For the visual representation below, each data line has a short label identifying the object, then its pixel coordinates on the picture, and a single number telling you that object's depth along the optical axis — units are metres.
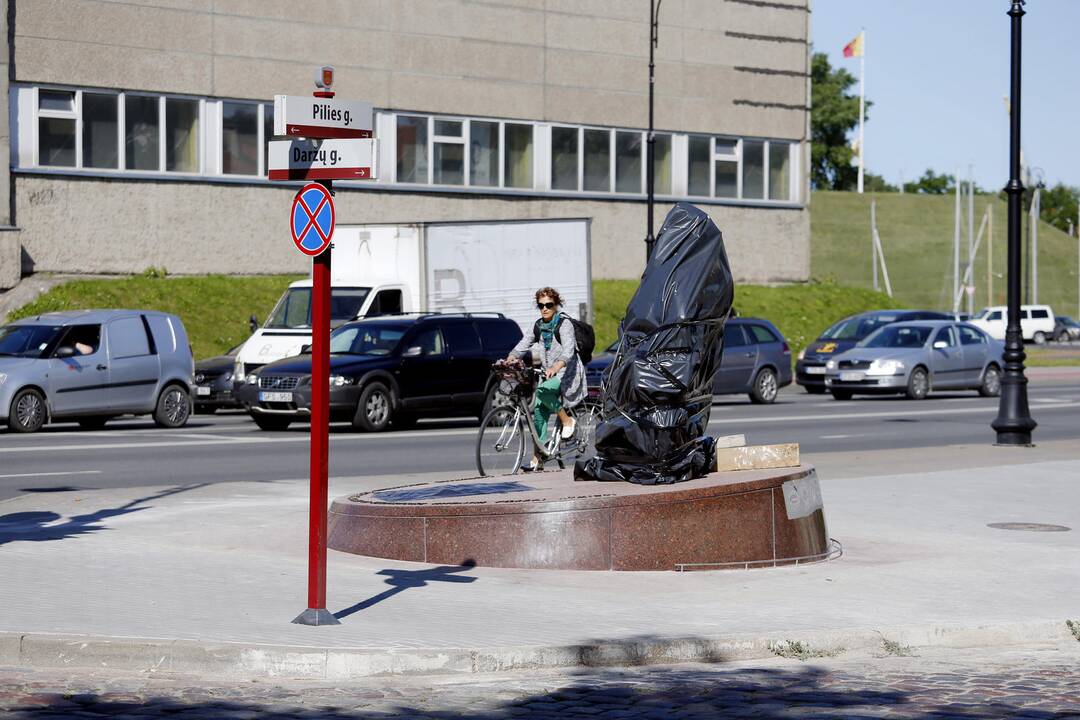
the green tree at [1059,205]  162.25
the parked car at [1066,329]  82.62
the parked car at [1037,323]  81.31
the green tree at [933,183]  153.25
